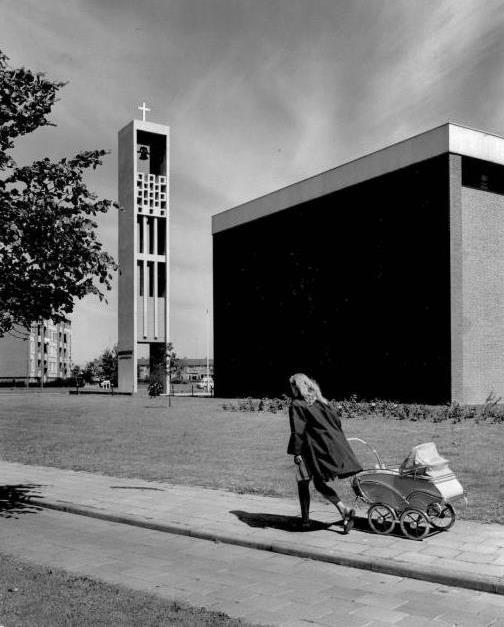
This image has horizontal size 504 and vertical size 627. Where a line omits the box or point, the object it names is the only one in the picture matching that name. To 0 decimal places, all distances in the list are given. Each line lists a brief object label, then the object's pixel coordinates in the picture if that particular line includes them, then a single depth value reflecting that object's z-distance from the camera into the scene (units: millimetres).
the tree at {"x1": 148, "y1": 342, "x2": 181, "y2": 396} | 46312
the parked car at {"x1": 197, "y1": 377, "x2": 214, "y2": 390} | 80294
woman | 7344
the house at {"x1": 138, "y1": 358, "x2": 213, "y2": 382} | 130400
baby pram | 7207
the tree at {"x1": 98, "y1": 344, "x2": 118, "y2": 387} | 97831
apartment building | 116250
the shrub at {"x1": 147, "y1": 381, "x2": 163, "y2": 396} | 49625
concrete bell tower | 60219
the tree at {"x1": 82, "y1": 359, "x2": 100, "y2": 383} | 115025
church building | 33094
